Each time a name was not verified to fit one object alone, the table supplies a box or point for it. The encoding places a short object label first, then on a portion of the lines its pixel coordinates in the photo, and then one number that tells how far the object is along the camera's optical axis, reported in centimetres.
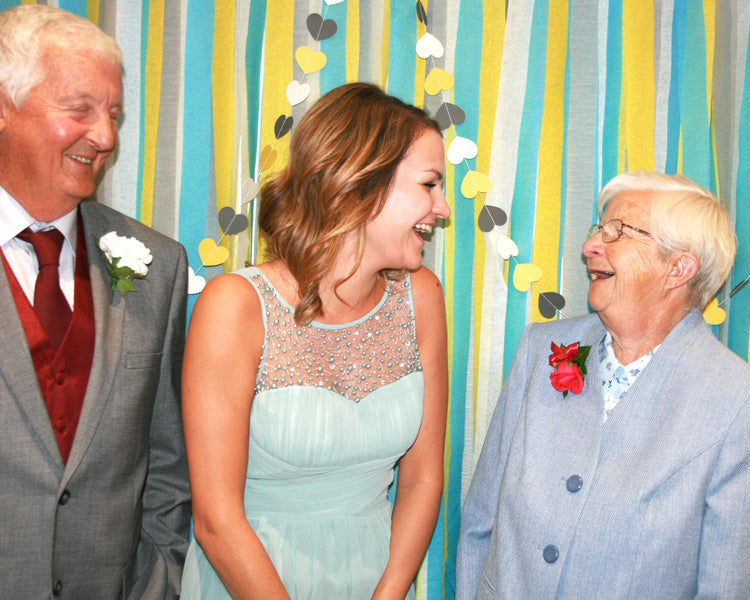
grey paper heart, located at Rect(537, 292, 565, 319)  226
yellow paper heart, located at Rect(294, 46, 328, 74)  221
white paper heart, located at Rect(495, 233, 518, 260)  224
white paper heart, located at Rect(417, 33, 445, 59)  220
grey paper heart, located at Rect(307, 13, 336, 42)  221
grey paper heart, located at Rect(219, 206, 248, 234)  226
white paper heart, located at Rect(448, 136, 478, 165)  222
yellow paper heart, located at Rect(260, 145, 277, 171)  224
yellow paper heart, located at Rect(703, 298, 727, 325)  222
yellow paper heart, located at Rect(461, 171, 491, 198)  223
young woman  171
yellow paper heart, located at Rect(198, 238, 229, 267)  227
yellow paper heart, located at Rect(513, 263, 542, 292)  225
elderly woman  164
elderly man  153
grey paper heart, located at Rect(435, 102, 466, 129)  222
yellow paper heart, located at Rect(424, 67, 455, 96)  221
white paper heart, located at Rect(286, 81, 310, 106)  221
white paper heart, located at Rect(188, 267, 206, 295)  226
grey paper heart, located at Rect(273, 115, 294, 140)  223
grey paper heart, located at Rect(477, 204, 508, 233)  224
